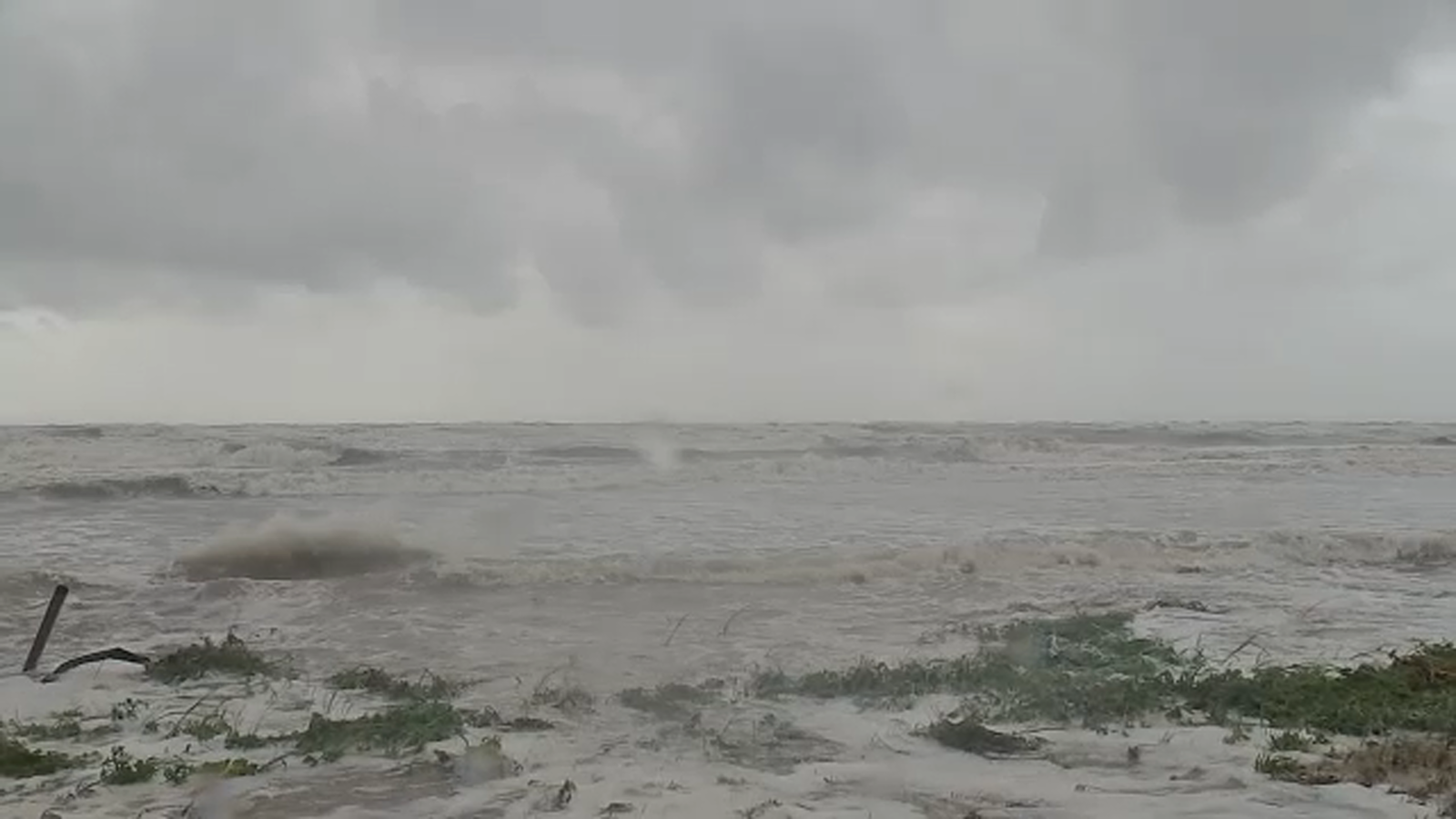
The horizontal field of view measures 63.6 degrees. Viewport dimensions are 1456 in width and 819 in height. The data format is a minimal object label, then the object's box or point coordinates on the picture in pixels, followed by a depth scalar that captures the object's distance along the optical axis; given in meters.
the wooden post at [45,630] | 9.20
